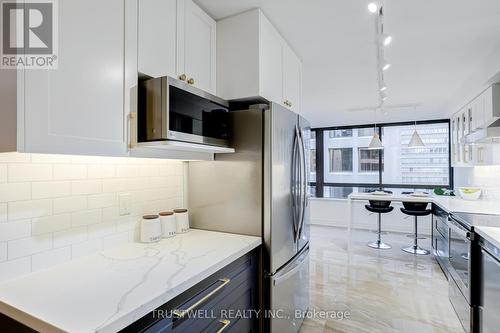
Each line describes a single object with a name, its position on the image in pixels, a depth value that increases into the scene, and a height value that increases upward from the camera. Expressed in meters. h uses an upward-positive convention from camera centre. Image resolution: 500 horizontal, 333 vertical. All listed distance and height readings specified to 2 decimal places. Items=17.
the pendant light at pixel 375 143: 4.48 +0.40
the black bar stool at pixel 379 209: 4.34 -0.70
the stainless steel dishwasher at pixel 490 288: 1.65 -0.82
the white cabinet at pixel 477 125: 2.59 +0.50
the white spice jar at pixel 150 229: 1.57 -0.38
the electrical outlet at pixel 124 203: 1.54 -0.22
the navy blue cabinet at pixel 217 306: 0.97 -0.62
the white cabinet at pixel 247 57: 1.79 +0.78
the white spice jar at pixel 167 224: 1.69 -0.37
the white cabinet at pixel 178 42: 1.31 +0.72
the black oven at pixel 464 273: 2.00 -0.90
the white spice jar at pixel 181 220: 1.81 -0.37
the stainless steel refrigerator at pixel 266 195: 1.66 -0.19
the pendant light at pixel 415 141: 4.34 +0.42
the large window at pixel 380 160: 5.33 +0.15
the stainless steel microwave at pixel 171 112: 1.24 +0.28
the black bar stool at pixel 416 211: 4.05 -0.70
